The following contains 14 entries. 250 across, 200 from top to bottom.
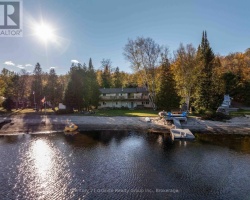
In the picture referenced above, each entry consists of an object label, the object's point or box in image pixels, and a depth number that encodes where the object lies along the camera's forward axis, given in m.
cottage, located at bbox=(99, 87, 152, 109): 60.38
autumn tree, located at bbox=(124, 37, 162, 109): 51.34
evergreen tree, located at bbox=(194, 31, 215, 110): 44.94
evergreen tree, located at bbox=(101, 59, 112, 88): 79.91
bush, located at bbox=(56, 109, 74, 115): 47.73
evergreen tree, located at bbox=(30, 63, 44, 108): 59.12
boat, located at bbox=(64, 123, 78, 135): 33.25
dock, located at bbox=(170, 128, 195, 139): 29.13
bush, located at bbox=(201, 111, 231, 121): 38.90
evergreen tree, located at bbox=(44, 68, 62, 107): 59.28
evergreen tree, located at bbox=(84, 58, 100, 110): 52.44
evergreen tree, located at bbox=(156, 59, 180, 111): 49.66
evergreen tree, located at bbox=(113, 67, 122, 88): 79.31
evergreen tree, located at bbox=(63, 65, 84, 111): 49.75
